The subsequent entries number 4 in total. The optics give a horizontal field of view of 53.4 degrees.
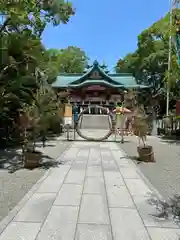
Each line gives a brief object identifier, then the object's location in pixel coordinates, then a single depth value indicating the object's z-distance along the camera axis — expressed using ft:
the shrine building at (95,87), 56.55
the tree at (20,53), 18.04
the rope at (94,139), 32.50
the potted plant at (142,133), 18.86
